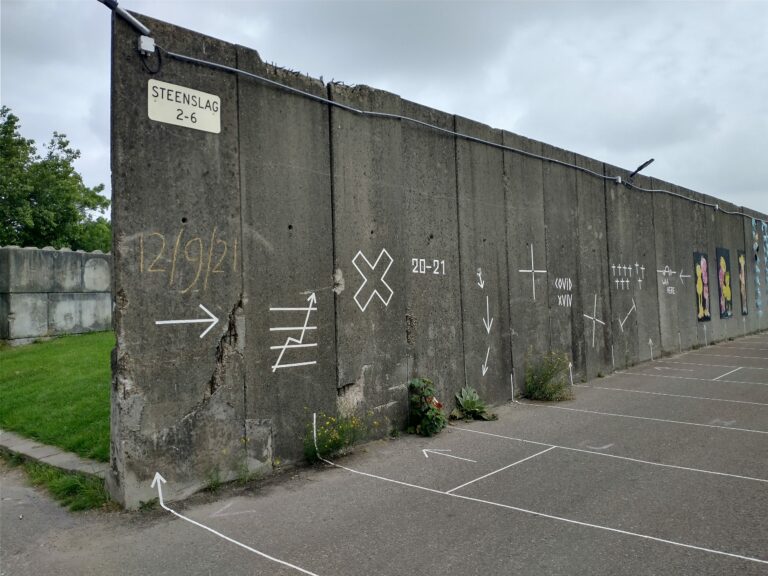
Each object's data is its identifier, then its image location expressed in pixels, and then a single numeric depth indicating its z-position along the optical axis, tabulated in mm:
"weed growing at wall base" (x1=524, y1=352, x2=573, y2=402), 9242
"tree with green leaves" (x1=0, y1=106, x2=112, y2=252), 26219
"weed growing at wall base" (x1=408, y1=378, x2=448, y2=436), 7113
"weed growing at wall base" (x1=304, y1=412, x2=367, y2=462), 6062
